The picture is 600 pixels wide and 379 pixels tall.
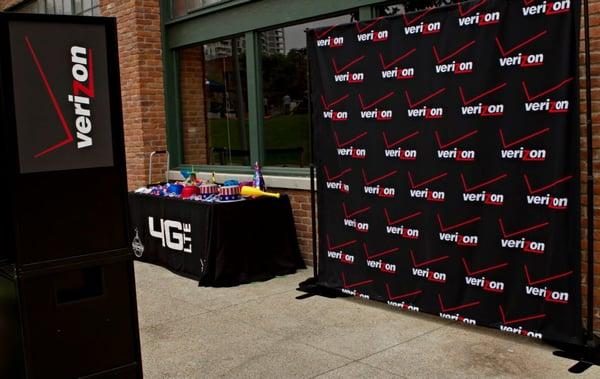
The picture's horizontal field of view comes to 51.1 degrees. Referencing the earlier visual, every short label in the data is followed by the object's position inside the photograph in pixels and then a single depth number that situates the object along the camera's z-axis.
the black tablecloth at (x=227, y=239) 6.26
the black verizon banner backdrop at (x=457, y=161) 4.09
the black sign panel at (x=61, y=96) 2.48
